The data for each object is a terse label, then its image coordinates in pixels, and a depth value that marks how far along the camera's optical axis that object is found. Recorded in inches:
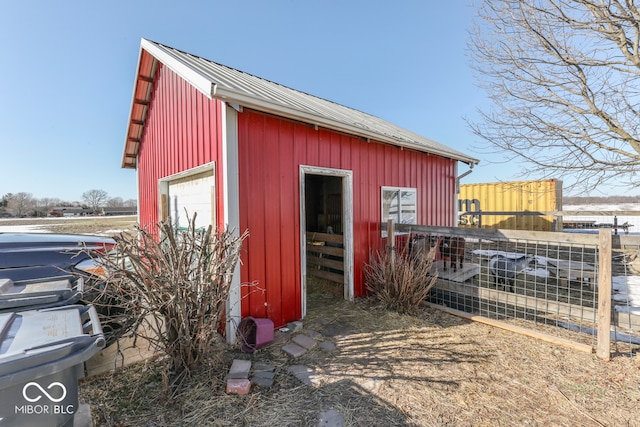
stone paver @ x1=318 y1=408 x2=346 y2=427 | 78.6
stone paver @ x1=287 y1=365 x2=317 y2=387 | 99.3
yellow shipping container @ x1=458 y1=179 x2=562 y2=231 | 411.8
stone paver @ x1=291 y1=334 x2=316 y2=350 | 125.6
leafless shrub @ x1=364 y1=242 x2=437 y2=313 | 164.2
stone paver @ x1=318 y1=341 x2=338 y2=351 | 123.3
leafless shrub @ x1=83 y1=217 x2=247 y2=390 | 90.0
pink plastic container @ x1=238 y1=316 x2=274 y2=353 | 121.5
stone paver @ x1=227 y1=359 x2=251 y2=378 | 98.1
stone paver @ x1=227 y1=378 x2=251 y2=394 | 91.7
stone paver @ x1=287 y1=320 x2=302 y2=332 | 142.3
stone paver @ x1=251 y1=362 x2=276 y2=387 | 97.8
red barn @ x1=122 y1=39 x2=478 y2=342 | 133.0
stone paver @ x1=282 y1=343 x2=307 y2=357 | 118.4
